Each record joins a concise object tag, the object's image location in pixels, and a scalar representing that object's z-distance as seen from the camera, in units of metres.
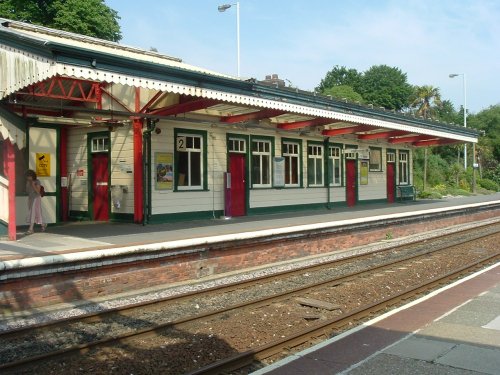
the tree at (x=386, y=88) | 72.88
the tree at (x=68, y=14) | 28.33
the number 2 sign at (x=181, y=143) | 15.34
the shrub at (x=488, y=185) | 49.63
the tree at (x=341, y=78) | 75.81
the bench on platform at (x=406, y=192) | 26.88
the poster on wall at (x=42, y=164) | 14.42
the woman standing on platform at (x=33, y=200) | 12.36
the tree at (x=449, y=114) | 78.86
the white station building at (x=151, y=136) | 10.30
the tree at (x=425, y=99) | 51.53
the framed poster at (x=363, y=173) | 23.77
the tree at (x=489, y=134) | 59.66
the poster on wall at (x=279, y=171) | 18.61
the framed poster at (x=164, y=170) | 14.67
